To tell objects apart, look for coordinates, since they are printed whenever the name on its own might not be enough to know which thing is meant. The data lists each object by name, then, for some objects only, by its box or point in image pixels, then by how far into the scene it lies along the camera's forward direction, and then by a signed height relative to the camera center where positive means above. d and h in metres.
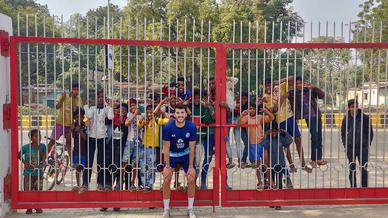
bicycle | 5.87 -1.07
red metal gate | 5.65 -1.26
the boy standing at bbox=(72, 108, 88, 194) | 5.86 -0.77
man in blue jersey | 5.58 -0.71
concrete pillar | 5.55 -0.56
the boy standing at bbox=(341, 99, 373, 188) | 6.14 -0.68
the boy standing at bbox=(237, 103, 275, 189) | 6.00 -0.56
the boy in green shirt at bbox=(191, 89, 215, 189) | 6.05 -0.47
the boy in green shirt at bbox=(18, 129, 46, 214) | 5.85 -0.96
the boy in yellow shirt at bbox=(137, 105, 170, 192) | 5.93 -0.77
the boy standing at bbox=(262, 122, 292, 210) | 6.06 -0.84
